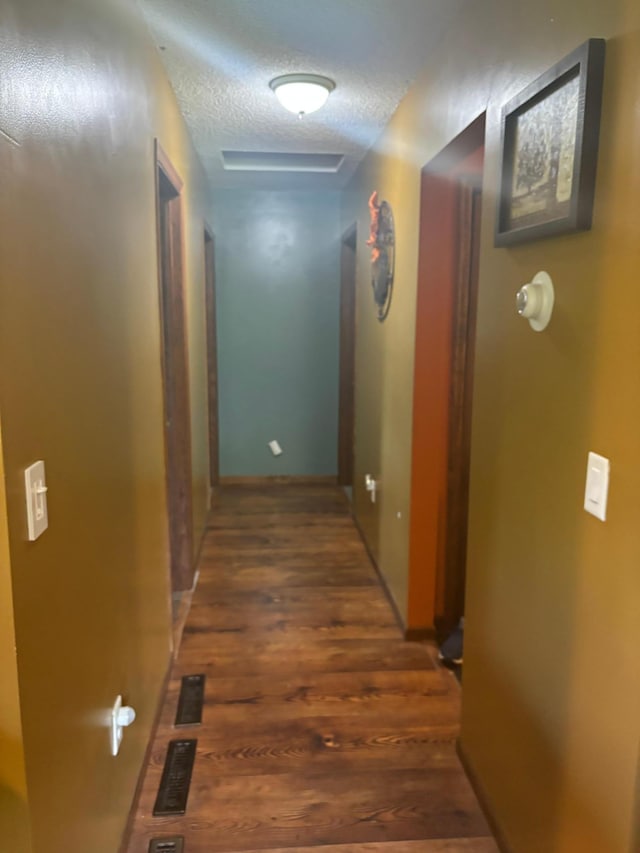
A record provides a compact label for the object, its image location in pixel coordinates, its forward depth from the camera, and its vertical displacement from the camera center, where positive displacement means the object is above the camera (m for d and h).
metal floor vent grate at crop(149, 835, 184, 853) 1.78 -1.46
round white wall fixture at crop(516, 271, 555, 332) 1.43 +0.03
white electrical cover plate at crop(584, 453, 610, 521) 1.22 -0.33
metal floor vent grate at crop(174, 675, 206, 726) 2.35 -1.46
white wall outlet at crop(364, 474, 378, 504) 3.72 -1.00
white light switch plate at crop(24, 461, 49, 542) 1.04 -0.31
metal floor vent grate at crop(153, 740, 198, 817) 1.94 -1.46
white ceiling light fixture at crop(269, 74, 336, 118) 2.56 +0.87
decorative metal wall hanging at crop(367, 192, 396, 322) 3.16 +0.30
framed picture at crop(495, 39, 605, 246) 1.22 +0.34
